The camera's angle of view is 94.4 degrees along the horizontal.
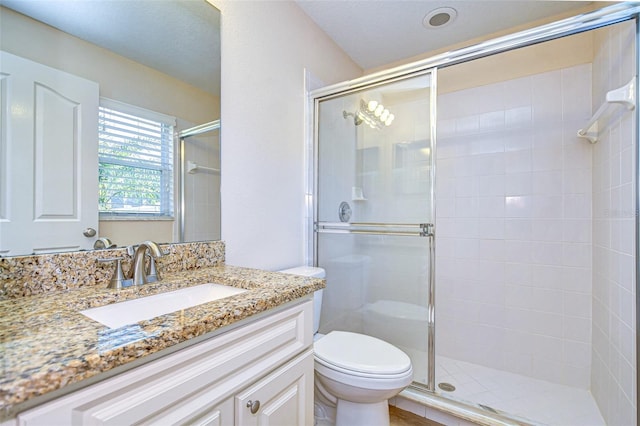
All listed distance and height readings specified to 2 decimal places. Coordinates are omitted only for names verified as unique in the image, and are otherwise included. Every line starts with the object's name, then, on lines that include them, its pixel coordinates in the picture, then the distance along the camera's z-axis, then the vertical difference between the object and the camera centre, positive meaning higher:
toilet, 1.27 -0.71
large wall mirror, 0.81 +0.38
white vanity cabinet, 0.50 -0.37
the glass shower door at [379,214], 1.75 +0.00
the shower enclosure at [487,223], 1.65 -0.06
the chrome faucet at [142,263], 0.96 -0.17
